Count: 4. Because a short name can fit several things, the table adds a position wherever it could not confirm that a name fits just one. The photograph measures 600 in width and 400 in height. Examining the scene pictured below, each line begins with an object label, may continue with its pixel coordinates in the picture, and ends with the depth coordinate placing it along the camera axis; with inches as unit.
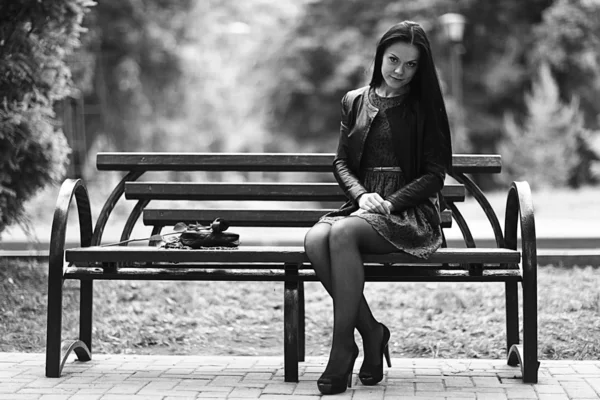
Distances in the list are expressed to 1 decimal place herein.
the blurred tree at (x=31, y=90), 368.0
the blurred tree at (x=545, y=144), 1276.1
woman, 229.0
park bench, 237.1
